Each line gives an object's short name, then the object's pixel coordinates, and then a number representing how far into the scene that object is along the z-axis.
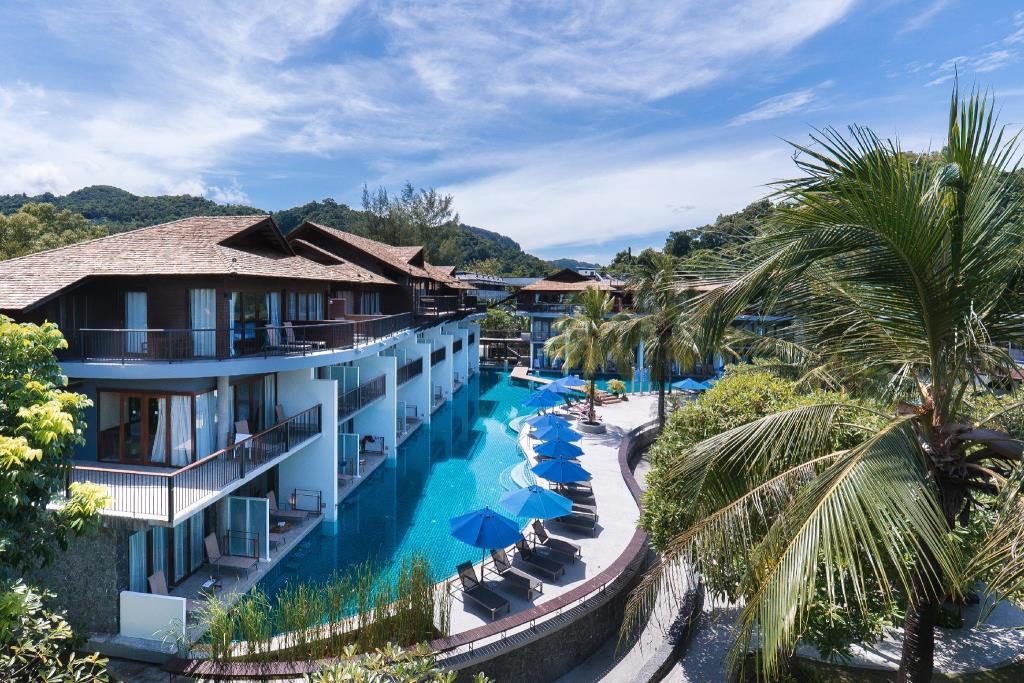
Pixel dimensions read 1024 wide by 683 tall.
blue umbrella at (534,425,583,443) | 22.11
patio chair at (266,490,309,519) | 17.25
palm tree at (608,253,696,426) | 24.95
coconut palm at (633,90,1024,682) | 3.63
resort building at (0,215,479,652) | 11.46
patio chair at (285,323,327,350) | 17.17
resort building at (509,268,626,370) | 47.94
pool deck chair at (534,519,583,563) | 14.93
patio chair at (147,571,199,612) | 12.01
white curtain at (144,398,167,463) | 14.11
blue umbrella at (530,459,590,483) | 17.92
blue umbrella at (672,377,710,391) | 33.81
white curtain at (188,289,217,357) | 14.77
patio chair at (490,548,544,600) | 13.09
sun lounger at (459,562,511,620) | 12.16
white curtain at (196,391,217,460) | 14.47
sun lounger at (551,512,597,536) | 16.70
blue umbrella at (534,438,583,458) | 20.62
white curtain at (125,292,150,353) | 15.07
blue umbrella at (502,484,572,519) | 14.70
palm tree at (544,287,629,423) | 28.39
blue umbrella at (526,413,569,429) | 23.20
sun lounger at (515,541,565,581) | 14.03
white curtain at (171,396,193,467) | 14.12
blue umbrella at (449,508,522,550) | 13.01
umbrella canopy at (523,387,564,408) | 28.73
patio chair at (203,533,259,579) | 14.12
